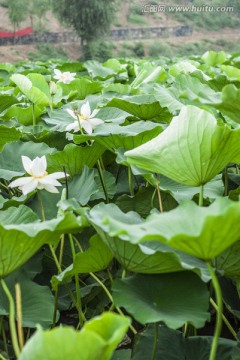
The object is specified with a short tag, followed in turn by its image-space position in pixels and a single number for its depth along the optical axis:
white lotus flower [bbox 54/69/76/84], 6.81
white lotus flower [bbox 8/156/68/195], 3.40
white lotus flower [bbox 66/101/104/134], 4.06
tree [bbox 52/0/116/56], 94.76
